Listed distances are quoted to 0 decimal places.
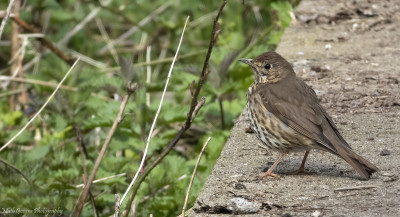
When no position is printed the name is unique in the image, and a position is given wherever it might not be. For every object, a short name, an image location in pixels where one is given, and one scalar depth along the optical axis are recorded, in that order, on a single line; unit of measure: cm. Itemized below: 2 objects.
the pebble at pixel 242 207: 682
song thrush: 763
